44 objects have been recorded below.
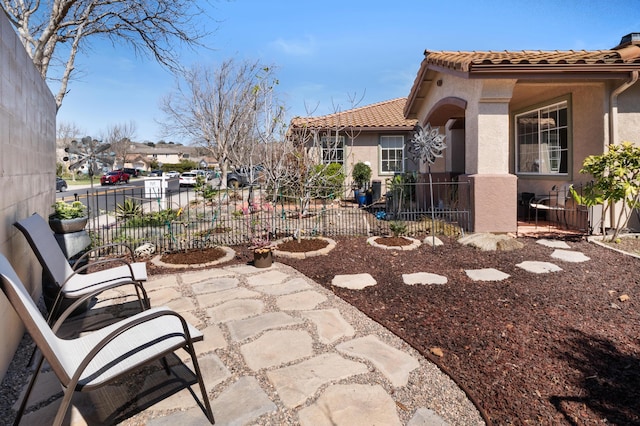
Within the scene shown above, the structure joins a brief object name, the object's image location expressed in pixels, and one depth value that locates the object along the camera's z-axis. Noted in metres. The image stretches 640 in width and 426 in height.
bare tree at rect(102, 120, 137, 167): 53.47
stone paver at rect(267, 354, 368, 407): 2.35
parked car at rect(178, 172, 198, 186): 28.46
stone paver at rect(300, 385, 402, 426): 2.11
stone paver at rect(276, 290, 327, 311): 3.88
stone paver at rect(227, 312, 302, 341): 3.24
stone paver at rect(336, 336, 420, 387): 2.61
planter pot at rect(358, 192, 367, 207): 13.24
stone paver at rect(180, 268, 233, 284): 4.92
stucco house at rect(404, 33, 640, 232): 6.86
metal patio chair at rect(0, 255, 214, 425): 1.68
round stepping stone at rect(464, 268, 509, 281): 4.80
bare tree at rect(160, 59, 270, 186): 19.19
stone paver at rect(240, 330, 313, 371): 2.76
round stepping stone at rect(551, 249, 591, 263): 5.62
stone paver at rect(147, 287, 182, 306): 4.12
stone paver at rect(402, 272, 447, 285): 4.70
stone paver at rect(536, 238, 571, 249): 6.44
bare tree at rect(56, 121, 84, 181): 51.27
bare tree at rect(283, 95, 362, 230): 8.01
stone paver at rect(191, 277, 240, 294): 4.48
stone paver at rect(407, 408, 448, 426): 2.12
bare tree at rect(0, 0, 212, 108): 9.48
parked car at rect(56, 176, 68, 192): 26.28
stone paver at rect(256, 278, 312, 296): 4.38
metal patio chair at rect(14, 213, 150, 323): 3.02
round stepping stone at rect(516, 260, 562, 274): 5.11
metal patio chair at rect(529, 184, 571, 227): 7.98
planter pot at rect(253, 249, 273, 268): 5.50
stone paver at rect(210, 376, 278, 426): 2.13
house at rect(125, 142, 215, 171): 76.31
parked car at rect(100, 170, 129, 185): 34.45
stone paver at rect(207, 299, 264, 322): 3.61
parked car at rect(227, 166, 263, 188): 21.83
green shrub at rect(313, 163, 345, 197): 8.41
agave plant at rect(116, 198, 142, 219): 8.80
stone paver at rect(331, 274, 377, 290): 4.61
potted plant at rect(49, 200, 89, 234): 4.46
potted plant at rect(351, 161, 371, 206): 15.30
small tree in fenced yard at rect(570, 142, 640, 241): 6.15
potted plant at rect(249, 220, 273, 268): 5.50
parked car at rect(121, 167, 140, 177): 49.90
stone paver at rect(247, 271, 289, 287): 4.74
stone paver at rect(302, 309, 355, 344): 3.19
